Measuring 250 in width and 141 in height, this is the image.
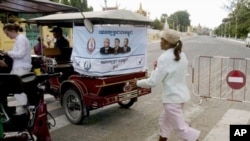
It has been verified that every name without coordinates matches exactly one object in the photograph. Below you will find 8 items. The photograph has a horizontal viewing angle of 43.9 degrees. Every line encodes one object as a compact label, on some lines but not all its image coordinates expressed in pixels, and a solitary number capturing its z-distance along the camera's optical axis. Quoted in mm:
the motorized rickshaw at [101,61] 5547
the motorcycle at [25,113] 3308
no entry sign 7324
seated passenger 7520
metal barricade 7402
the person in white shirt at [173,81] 4078
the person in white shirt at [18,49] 5438
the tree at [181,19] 143250
